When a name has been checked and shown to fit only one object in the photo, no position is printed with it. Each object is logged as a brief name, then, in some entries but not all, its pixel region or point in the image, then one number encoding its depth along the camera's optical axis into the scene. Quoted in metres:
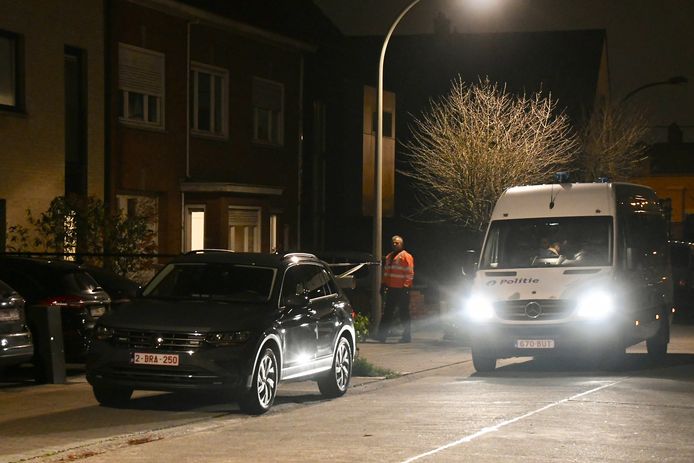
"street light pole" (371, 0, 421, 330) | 24.16
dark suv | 13.27
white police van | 18.00
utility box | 15.97
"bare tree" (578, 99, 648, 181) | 42.66
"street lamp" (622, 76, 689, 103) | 42.66
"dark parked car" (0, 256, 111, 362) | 16.56
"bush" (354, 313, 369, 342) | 18.88
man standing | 24.14
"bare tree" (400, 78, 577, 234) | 30.19
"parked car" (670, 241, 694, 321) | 35.62
